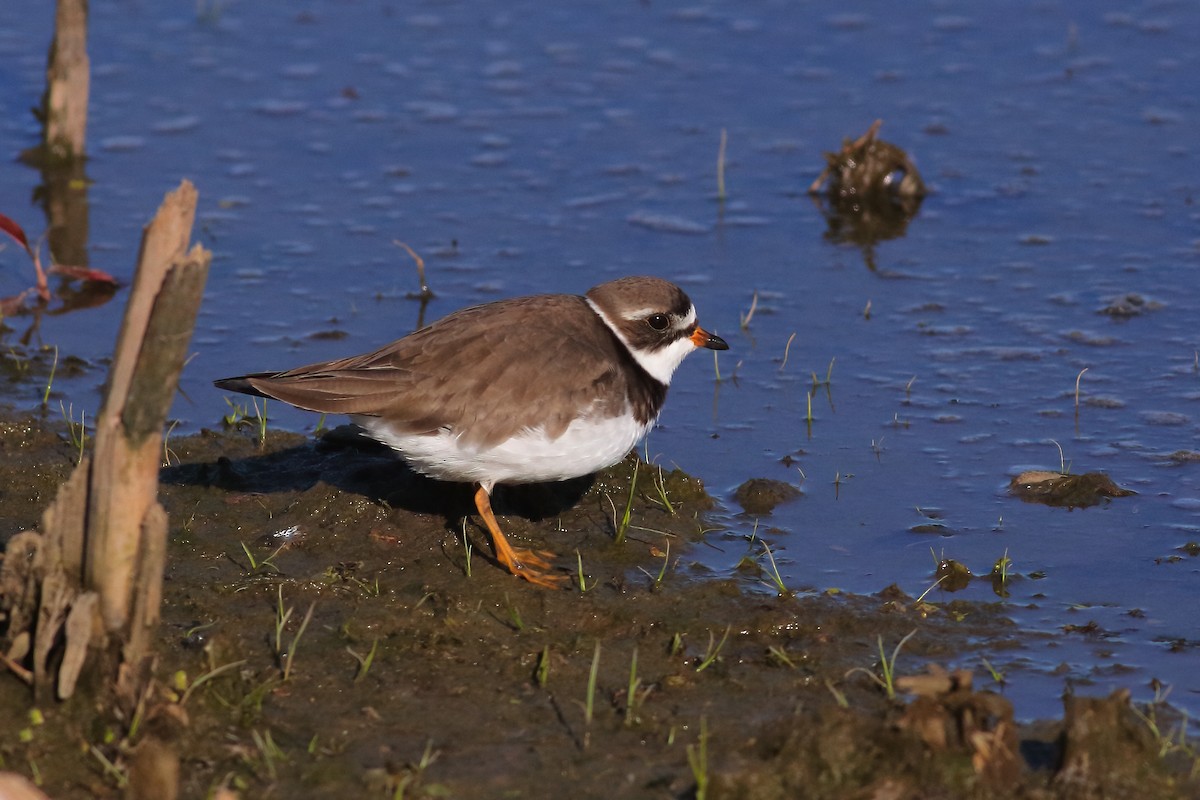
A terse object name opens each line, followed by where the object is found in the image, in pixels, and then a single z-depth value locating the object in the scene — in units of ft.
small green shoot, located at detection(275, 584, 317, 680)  36.06
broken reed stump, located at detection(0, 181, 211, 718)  30.73
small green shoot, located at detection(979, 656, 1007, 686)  36.78
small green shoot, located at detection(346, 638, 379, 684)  36.29
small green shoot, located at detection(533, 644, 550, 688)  36.32
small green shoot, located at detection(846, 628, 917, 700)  35.40
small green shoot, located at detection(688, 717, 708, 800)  30.60
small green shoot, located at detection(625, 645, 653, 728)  34.65
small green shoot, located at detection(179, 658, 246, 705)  33.73
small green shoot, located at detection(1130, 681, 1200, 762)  32.81
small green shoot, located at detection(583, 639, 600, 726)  34.09
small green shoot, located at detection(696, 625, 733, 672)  37.09
